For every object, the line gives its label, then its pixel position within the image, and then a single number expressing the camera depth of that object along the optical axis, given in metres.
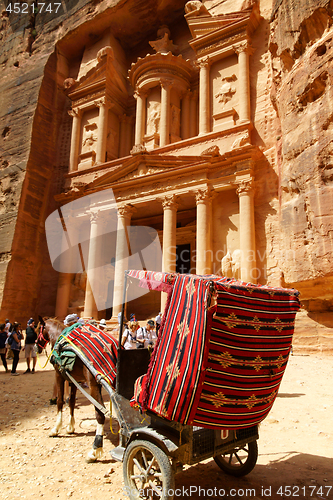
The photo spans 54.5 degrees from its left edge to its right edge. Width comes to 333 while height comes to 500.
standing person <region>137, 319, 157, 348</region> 8.65
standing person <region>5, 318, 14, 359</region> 9.62
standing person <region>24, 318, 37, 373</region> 9.98
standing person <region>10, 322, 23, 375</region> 9.70
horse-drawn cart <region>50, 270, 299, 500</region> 2.62
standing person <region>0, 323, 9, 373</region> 9.86
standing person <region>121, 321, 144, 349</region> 7.83
